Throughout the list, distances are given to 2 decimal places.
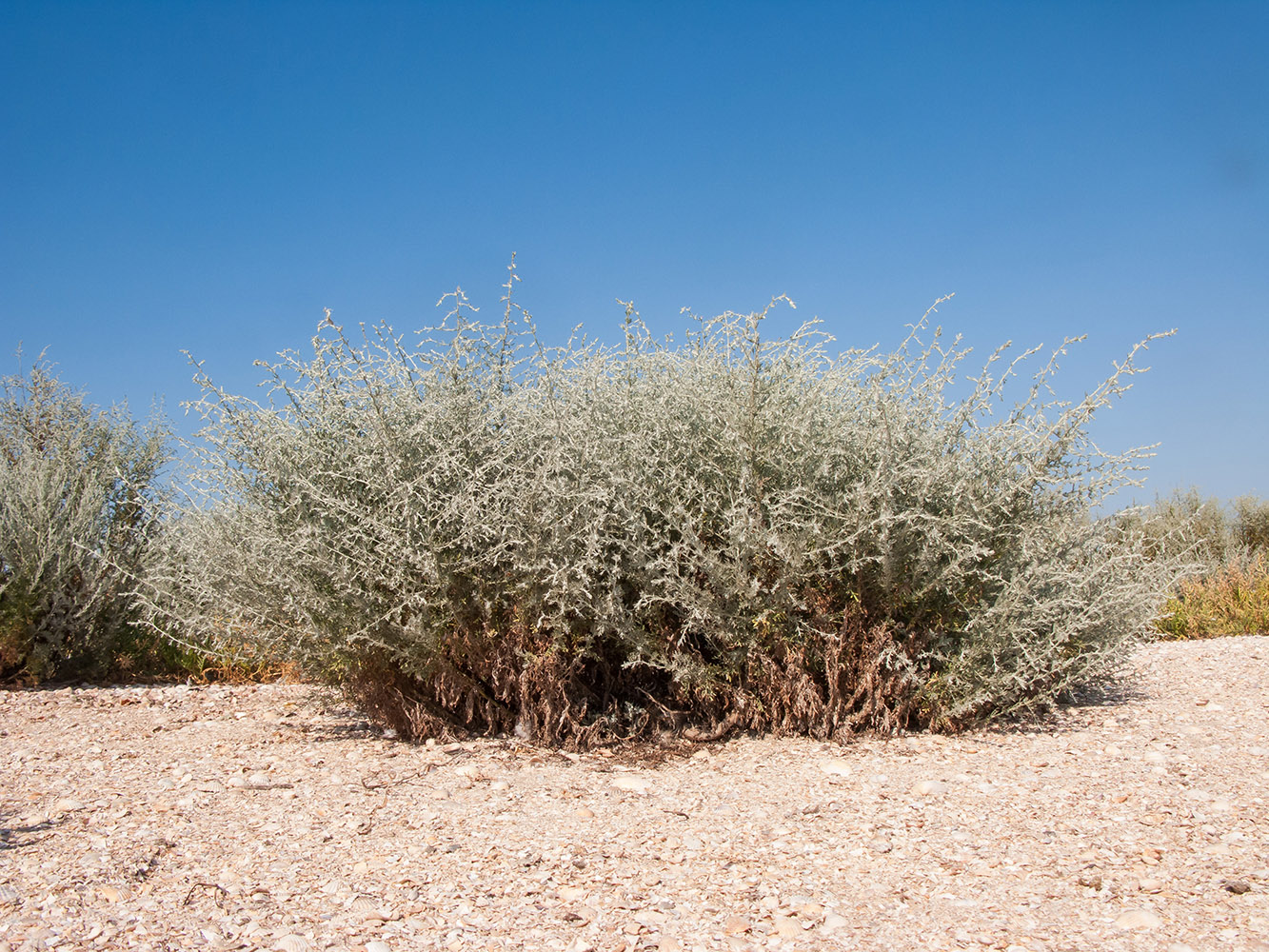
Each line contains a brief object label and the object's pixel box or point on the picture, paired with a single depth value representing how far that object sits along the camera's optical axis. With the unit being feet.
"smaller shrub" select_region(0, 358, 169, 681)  26.23
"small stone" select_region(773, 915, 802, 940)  10.05
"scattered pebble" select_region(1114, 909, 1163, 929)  10.01
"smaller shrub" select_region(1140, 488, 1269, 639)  31.65
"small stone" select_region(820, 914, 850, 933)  10.19
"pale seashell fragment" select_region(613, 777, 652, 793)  14.80
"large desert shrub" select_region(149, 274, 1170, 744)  15.76
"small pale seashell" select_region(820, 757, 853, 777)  15.03
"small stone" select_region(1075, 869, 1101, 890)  10.93
